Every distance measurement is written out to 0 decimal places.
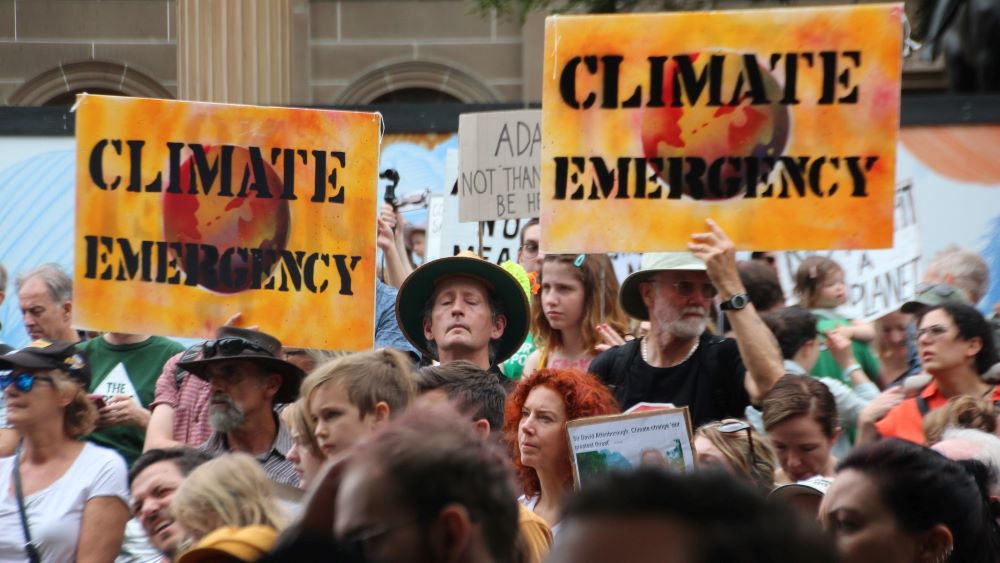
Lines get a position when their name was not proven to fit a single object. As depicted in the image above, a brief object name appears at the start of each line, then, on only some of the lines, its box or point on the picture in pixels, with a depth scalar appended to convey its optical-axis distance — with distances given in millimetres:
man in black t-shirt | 8854
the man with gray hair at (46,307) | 12135
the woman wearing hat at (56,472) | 8691
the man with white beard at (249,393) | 9221
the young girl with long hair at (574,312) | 10353
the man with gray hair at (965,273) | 12594
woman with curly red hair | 7892
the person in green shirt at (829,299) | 12312
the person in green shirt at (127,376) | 10473
